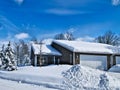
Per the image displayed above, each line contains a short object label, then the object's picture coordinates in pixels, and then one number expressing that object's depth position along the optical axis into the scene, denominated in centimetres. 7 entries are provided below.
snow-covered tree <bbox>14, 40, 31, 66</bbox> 3400
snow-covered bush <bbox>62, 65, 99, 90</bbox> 747
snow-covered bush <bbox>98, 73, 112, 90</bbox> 699
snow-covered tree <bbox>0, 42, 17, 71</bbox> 1580
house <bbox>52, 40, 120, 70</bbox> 1803
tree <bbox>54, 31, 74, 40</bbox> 3570
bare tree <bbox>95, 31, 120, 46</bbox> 3429
